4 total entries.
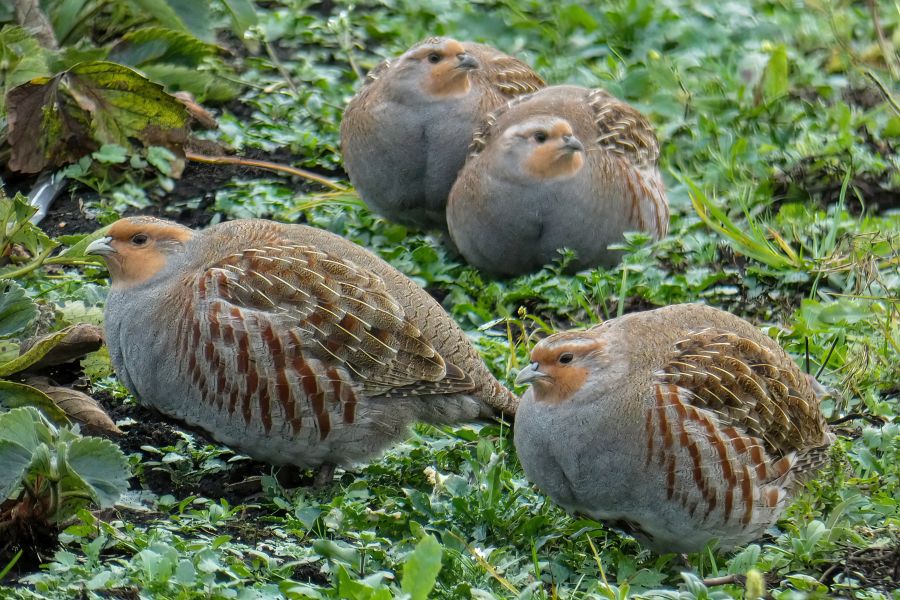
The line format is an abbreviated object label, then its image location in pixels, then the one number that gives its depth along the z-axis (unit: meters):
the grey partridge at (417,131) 13.45
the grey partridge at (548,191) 12.63
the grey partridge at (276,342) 8.95
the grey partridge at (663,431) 8.28
